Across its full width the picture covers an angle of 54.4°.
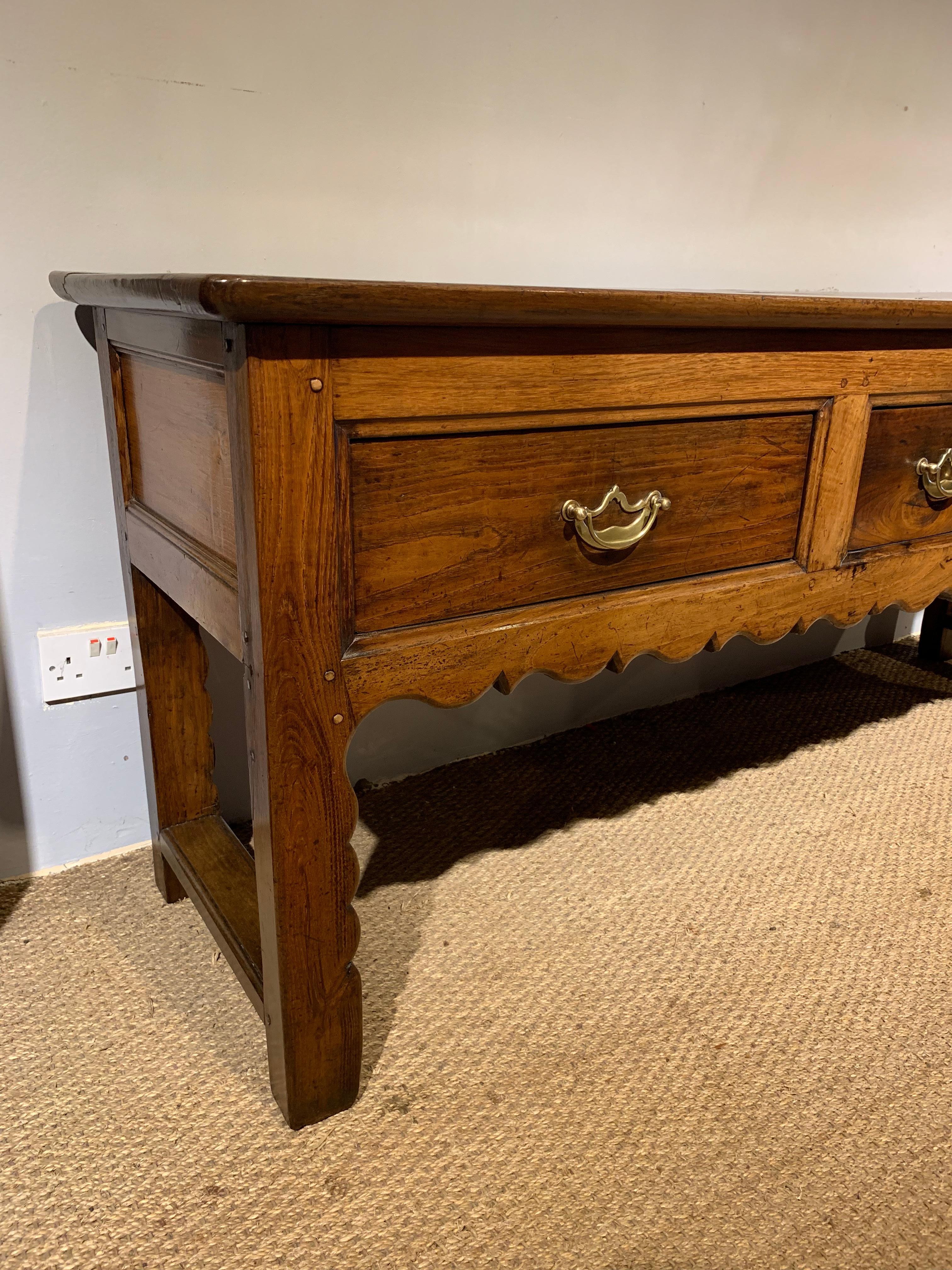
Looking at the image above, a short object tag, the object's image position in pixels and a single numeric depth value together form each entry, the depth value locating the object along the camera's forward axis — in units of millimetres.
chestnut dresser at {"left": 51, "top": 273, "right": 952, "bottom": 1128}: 620
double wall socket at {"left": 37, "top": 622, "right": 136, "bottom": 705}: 1059
